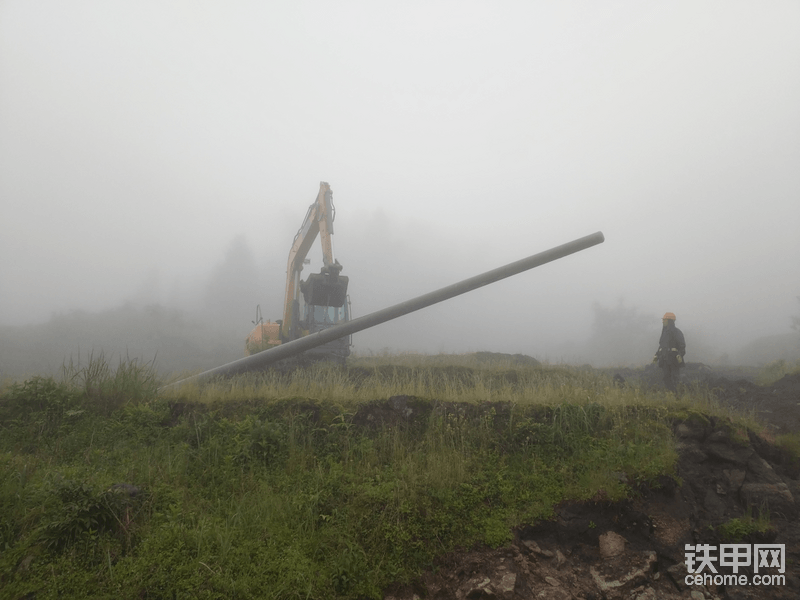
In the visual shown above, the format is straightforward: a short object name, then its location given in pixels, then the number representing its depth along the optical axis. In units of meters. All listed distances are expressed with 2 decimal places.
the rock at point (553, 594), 3.67
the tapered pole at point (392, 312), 7.07
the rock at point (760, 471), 4.91
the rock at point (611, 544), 4.13
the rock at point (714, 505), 4.54
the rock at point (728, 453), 5.05
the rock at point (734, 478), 4.81
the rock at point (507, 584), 3.65
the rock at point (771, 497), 4.57
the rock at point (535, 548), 4.09
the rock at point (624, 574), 3.78
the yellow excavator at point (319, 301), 12.13
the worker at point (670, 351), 9.63
